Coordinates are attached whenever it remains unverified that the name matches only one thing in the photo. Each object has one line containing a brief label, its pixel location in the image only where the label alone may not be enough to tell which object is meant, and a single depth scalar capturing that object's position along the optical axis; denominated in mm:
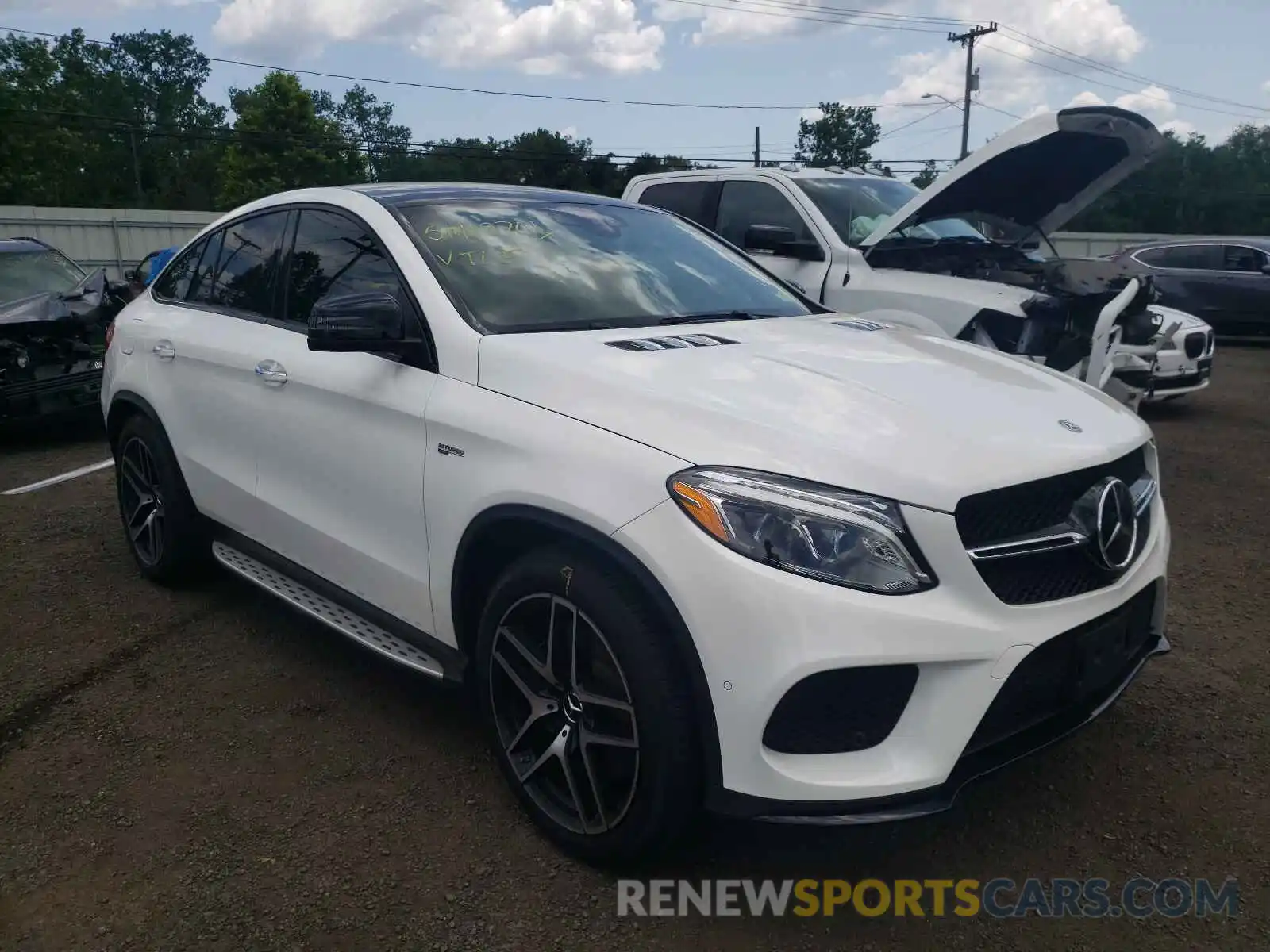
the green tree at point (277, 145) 52812
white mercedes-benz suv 2148
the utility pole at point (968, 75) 44469
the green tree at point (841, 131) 71062
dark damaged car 7566
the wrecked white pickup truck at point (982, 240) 6027
